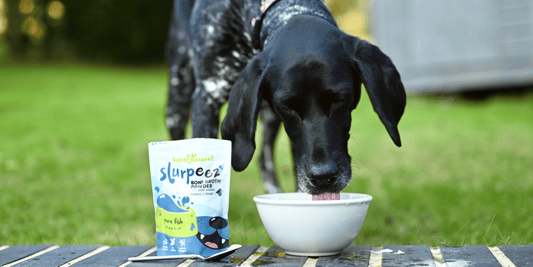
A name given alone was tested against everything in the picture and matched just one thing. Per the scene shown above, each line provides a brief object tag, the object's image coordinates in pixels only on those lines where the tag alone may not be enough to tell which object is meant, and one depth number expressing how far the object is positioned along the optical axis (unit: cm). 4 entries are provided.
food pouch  194
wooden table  183
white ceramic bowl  188
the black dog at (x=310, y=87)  206
